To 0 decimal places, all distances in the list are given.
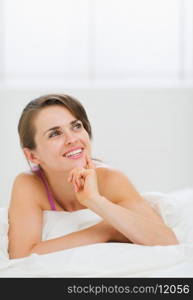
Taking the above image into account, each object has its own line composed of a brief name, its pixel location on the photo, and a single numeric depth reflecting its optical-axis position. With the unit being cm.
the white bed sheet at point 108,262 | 183
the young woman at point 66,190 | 199
